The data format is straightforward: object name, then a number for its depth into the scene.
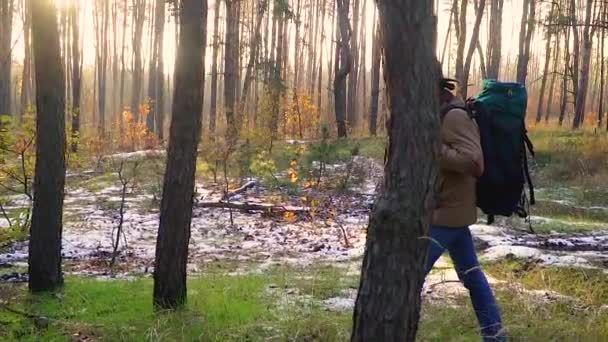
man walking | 3.04
